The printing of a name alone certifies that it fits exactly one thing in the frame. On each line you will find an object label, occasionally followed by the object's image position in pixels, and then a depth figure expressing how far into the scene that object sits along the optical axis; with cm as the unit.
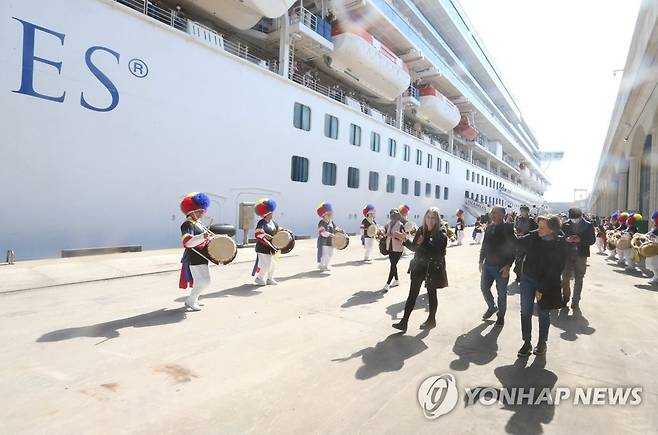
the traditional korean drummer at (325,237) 909
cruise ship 898
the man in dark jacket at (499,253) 511
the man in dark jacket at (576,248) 609
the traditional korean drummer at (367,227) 1067
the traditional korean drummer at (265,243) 722
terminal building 1433
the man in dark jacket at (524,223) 878
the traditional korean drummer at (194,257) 546
